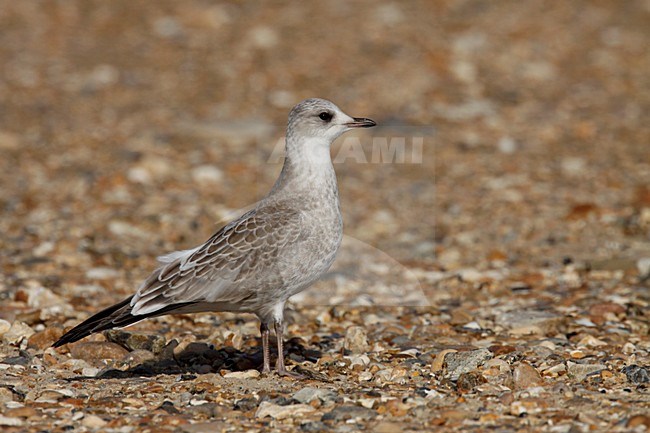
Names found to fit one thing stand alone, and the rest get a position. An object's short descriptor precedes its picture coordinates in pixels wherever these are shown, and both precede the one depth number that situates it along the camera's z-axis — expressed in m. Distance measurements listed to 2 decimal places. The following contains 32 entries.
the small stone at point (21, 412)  9.33
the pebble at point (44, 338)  11.93
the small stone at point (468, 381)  10.09
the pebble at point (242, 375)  10.74
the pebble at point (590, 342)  11.79
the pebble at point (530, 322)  12.65
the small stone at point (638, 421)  8.59
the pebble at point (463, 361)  10.68
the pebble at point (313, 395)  9.70
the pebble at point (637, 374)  10.15
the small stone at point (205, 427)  9.02
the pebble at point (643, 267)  15.09
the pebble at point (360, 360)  11.29
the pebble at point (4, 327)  12.21
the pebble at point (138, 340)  11.86
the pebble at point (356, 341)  11.98
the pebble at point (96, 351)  11.53
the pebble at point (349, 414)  9.23
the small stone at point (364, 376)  10.71
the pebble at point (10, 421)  9.12
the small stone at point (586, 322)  12.77
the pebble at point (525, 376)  10.09
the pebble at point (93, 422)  9.12
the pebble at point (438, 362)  10.91
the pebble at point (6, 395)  9.81
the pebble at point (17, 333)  12.05
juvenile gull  10.51
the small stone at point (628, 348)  11.44
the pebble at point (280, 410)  9.32
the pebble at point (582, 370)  10.39
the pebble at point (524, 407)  9.23
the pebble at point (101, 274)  15.34
